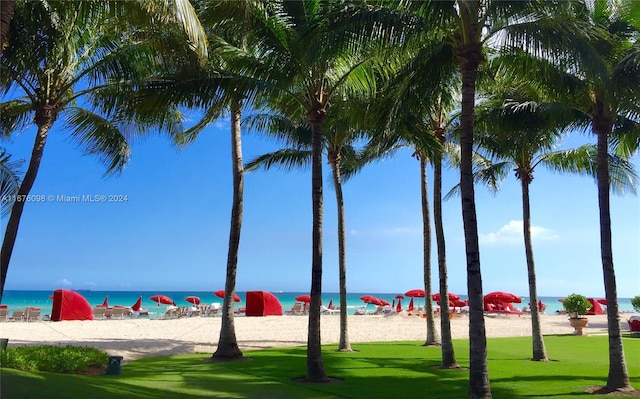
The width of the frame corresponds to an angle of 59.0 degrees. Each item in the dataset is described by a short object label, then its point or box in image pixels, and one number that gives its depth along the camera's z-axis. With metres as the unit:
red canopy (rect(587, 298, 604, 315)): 37.94
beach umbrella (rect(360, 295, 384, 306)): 39.20
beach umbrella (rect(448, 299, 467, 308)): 37.89
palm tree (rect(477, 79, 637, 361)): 12.65
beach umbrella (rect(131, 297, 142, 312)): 34.09
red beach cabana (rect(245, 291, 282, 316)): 30.86
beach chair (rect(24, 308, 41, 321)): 28.19
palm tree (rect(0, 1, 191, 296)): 9.97
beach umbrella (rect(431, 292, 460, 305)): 36.82
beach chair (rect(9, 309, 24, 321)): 28.20
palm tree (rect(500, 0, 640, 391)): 9.71
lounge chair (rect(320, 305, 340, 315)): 35.72
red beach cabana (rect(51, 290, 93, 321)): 26.27
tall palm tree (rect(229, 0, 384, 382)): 10.10
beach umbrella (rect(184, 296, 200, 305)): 38.04
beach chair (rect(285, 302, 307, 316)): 33.66
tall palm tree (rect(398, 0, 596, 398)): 8.54
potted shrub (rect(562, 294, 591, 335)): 20.42
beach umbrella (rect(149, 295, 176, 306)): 37.07
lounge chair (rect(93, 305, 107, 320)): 29.70
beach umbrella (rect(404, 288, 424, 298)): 37.02
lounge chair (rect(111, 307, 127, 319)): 30.13
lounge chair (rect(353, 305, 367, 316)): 37.28
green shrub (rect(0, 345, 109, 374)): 9.91
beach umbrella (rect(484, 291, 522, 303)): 35.16
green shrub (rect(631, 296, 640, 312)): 24.98
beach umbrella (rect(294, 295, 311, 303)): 36.09
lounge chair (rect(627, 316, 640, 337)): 23.28
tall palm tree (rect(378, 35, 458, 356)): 10.91
